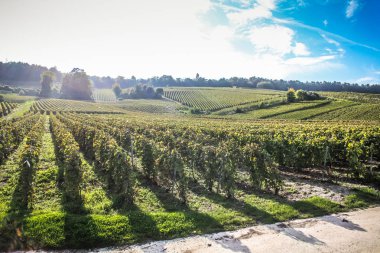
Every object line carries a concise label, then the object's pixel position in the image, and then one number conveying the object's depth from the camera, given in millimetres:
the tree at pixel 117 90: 167138
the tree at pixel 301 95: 101562
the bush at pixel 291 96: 100812
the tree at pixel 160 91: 156125
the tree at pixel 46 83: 138688
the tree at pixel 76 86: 140500
